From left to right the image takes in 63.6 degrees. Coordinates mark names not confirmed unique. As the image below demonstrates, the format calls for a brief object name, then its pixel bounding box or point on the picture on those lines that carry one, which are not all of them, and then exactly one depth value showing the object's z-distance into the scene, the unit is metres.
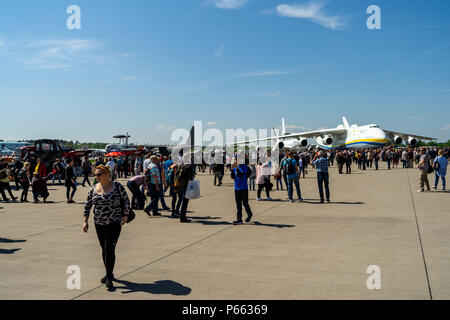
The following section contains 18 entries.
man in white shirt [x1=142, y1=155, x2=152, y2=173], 12.28
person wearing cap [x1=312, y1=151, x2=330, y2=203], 11.98
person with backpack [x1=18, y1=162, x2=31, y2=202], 13.53
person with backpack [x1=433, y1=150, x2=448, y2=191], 14.49
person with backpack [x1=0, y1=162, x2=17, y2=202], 13.16
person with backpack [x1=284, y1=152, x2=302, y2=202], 12.34
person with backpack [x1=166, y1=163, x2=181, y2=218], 9.73
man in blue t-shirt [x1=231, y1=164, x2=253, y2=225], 8.84
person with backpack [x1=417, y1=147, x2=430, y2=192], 14.18
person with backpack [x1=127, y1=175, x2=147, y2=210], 10.02
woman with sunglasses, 4.76
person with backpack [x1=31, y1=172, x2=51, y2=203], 12.96
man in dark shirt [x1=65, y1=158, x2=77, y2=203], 12.93
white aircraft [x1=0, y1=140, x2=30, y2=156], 46.89
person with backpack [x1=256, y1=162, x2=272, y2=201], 12.78
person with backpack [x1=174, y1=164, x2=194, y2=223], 9.31
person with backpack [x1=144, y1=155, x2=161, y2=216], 10.10
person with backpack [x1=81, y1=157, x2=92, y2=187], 18.23
